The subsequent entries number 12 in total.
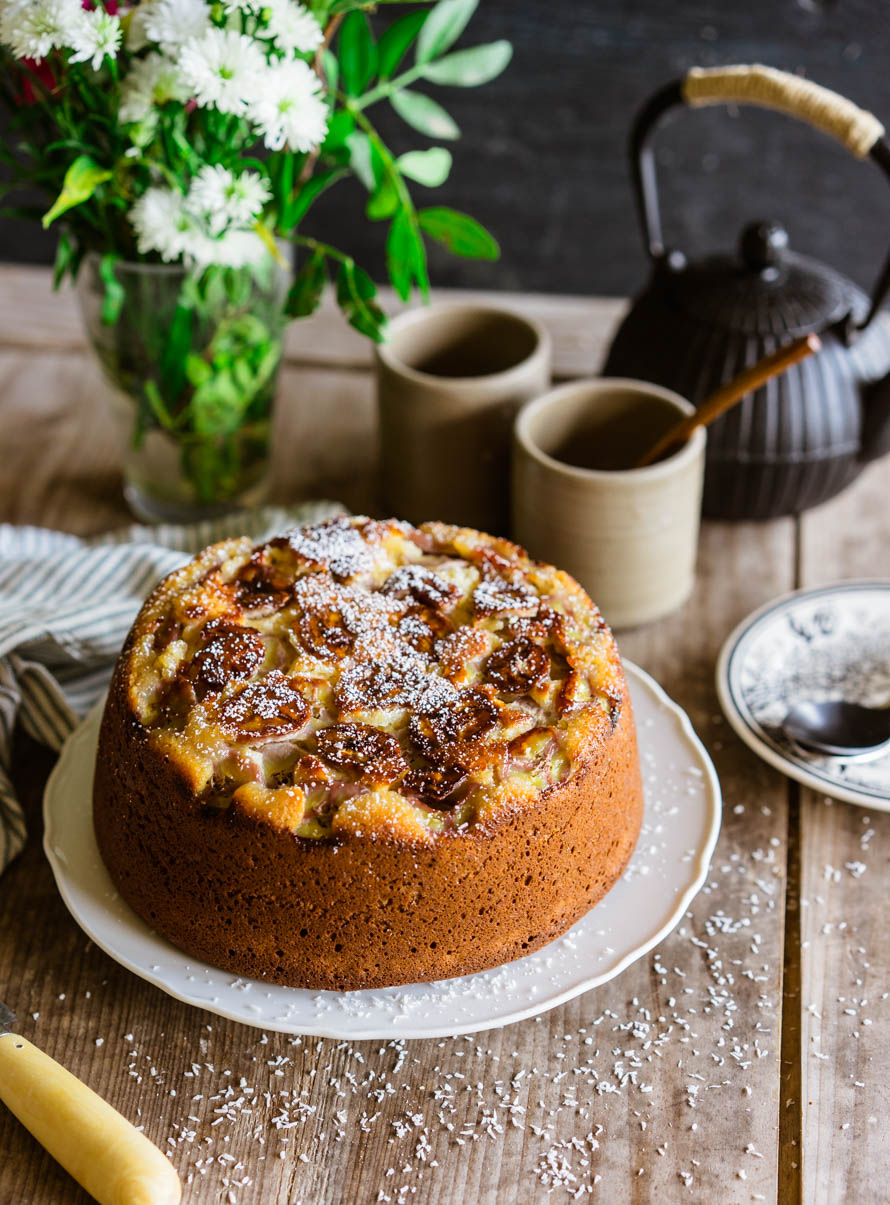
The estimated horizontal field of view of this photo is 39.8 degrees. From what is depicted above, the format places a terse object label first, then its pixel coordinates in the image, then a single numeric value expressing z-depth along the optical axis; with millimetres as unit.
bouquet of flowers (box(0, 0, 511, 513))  1198
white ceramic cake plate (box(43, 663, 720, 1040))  1025
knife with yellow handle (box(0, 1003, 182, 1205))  917
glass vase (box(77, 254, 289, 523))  1441
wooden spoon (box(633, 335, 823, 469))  1380
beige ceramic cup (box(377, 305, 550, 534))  1546
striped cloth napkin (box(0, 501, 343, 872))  1317
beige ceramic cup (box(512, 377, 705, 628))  1424
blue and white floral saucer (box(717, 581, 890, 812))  1306
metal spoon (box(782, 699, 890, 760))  1313
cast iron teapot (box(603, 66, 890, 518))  1566
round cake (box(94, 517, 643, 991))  1015
